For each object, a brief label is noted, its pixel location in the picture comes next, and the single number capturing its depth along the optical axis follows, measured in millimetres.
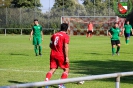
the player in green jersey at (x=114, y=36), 23125
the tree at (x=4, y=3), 80688
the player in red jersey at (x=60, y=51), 10750
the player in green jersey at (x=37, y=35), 21908
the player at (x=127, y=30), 34869
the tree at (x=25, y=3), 79956
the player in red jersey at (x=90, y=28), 51344
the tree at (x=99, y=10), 59188
